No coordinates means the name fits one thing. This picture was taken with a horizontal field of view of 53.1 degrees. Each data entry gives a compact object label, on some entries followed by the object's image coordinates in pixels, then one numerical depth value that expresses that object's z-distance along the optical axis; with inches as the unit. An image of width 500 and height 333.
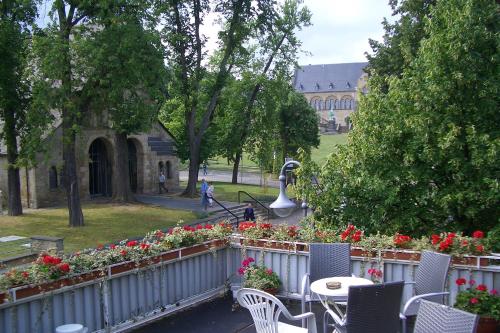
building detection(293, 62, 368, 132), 4517.7
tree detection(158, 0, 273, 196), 1112.8
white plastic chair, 197.3
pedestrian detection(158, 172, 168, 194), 1253.7
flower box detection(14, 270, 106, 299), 223.7
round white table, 235.6
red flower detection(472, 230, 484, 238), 279.0
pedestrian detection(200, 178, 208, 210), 1010.4
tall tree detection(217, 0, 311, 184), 1306.6
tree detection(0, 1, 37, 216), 769.6
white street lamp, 342.6
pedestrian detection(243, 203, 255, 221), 811.6
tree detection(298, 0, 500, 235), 384.2
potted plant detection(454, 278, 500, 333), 243.4
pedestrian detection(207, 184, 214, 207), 1023.6
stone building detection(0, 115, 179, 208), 989.8
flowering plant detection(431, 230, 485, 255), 273.4
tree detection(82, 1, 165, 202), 740.6
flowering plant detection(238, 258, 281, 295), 316.5
